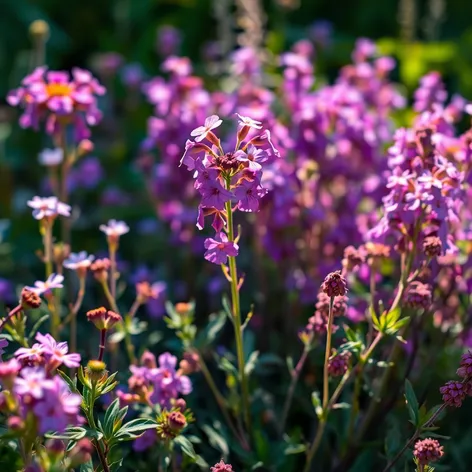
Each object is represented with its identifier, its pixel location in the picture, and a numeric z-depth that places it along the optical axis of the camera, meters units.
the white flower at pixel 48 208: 0.91
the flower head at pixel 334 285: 0.81
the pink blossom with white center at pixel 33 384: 0.71
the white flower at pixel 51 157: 1.15
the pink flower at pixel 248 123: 0.81
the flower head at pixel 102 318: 0.82
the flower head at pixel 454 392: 0.80
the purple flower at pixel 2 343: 0.79
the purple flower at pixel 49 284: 0.86
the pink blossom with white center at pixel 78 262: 0.91
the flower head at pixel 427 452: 0.79
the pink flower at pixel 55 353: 0.77
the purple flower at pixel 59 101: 0.97
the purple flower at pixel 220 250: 0.80
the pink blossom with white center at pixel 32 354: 0.77
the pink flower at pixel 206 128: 0.81
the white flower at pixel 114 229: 0.93
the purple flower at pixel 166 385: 0.88
